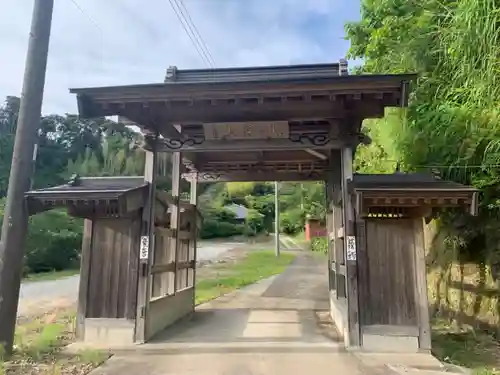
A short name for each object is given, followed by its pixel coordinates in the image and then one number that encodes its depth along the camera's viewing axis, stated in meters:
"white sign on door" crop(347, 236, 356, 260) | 5.33
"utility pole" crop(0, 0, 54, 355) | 4.62
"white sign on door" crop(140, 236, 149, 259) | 5.58
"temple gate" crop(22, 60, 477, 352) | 5.04
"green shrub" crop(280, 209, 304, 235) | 35.81
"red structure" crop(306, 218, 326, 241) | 31.74
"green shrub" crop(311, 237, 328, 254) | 27.89
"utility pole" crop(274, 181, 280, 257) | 24.77
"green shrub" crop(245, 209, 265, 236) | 38.84
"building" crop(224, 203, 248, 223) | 40.25
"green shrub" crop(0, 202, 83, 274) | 18.16
